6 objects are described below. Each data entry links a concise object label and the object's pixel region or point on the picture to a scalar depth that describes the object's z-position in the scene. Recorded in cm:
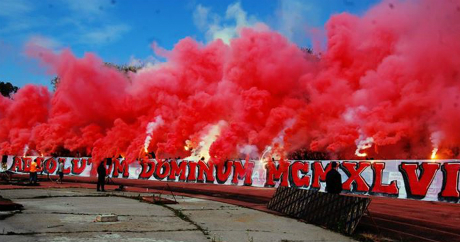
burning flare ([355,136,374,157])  2741
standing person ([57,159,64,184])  3311
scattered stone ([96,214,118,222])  1188
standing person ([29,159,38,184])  2881
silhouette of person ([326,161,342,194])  1471
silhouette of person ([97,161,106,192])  2491
